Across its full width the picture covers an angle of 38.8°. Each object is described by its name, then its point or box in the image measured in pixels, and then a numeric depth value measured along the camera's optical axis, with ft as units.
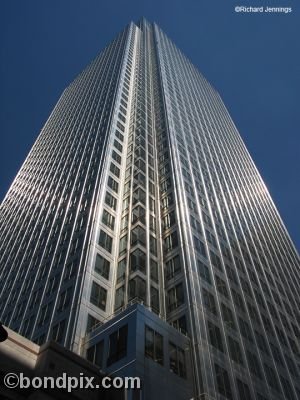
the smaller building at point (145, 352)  105.09
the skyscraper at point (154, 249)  131.85
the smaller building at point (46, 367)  67.87
